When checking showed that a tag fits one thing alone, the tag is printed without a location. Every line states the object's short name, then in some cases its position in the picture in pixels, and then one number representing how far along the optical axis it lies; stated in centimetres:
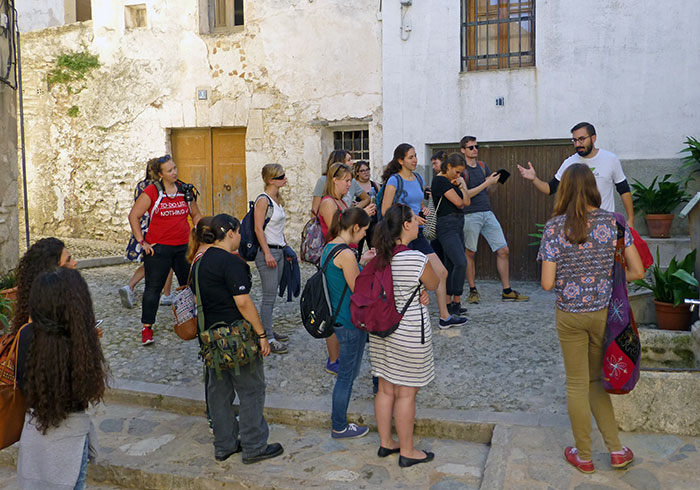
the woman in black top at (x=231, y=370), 415
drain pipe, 852
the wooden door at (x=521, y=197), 925
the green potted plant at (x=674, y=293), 519
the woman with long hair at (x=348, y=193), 636
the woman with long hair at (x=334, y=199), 567
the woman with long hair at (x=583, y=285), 376
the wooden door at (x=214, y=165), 1157
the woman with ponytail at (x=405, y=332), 413
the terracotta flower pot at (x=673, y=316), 522
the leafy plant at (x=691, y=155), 826
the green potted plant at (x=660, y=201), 837
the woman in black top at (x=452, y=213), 682
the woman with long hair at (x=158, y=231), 646
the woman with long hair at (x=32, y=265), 335
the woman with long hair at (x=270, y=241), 600
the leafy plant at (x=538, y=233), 908
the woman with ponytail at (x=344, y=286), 445
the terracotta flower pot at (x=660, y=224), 838
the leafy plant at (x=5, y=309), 605
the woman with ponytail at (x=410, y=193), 632
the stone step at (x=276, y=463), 410
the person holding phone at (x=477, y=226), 768
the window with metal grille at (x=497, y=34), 931
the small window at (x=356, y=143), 1071
